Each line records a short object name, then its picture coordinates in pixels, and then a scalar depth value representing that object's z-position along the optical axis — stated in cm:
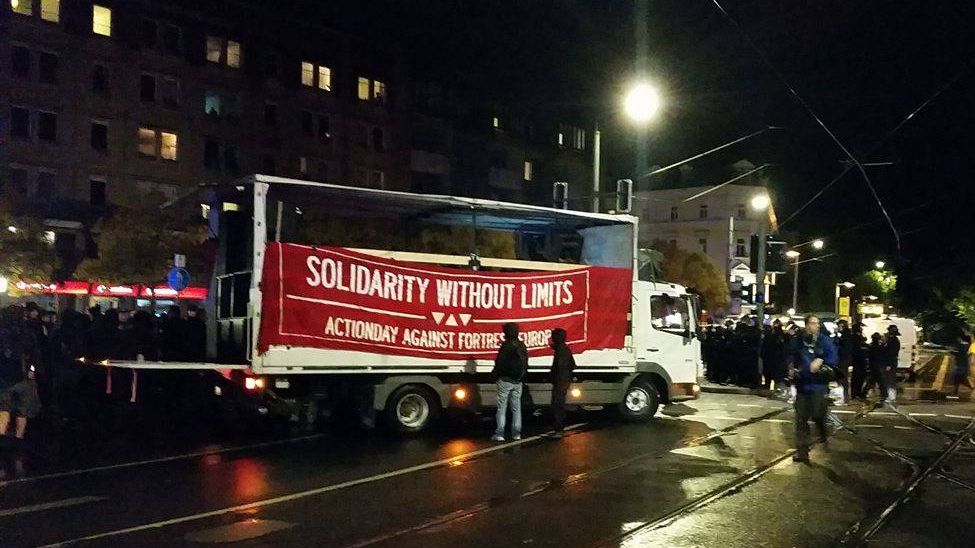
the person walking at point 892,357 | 1892
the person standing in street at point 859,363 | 2009
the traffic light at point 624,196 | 1664
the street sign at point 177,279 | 1853
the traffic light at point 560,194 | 1878
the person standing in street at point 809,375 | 1148
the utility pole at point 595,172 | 1980
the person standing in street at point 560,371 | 1305
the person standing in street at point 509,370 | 1234
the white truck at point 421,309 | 1166
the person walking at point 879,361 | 1897
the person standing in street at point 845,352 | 1915
